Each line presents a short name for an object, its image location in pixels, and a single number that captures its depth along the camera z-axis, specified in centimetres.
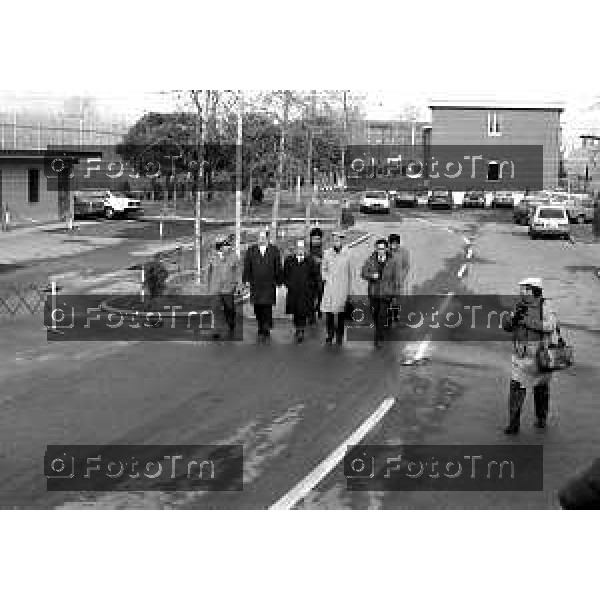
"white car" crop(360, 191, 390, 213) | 4769
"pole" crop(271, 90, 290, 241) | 2235
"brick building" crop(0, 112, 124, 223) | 3516
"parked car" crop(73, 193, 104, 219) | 4050
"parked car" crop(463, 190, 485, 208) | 5432
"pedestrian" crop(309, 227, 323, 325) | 1445
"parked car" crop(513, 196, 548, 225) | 4341
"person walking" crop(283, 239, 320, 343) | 1362
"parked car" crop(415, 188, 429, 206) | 5314
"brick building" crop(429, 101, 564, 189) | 3982
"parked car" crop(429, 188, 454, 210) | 5247
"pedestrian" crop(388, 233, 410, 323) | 1330
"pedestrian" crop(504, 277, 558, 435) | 886
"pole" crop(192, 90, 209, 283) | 1897
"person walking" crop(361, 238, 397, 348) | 1323
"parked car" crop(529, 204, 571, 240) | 3769
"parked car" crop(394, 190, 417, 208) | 5275
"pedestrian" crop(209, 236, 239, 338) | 1387
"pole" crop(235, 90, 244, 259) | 1762
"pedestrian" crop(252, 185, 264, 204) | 4386
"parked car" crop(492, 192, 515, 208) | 5472
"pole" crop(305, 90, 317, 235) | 2558
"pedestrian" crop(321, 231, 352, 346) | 1308
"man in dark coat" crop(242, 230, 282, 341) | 1362
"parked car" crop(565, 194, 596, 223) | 4776
